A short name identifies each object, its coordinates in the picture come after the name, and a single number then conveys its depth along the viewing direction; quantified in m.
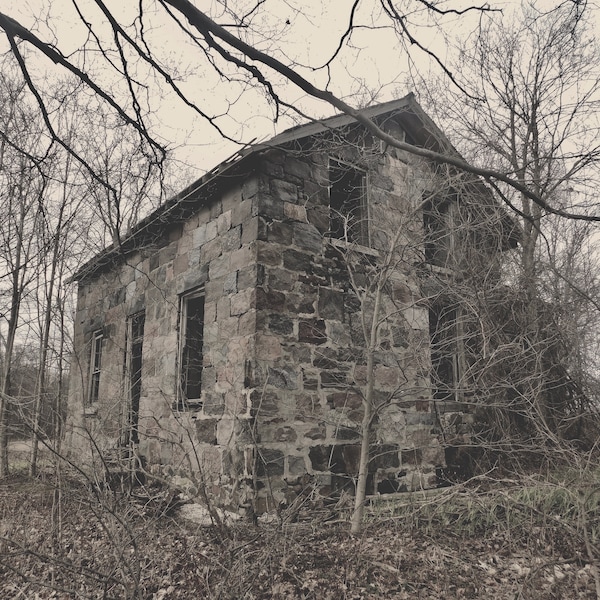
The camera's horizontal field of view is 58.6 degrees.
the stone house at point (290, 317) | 6.05
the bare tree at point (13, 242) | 8.83
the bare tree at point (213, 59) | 2.43
